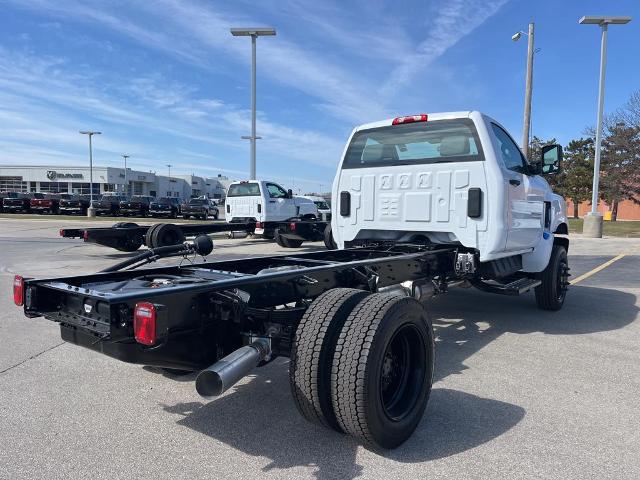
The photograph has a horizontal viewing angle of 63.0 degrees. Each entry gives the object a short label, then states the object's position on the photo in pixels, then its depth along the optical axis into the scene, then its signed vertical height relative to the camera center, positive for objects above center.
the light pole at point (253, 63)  24.17 +6.76
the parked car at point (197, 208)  37.44 -0.24
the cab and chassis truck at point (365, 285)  2.88 -0.56
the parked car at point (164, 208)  38.53 -0.29
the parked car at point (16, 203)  39.62 -0.22
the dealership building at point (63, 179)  83.96 +3.67
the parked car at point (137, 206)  38.97 -0.19
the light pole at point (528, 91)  21.73 +5.14
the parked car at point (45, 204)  39.28 -0.23
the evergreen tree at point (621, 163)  34.50 +3.57
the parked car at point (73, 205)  39.91 -0.25
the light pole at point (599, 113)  21.29 +4.19
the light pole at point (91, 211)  35.82 -0.61
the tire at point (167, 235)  10.45 -0.63
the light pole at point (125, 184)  88.44 +3.16
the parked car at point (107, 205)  37.62 -0.19
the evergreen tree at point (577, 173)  42.44 +3.37
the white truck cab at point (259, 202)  16.97 +0.14
